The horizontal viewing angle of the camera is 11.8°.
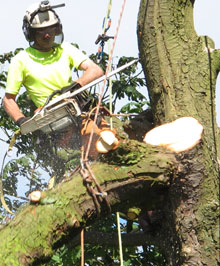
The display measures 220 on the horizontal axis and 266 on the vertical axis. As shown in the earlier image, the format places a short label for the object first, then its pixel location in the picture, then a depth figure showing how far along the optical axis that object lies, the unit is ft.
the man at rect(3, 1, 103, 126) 28.35
